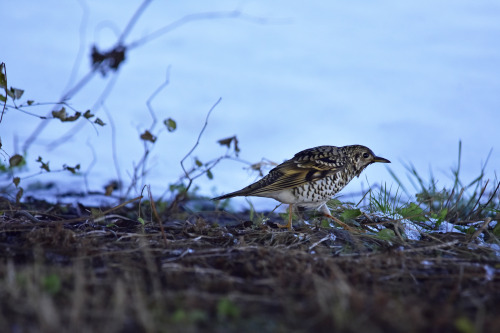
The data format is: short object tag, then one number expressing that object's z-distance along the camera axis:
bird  13.19
